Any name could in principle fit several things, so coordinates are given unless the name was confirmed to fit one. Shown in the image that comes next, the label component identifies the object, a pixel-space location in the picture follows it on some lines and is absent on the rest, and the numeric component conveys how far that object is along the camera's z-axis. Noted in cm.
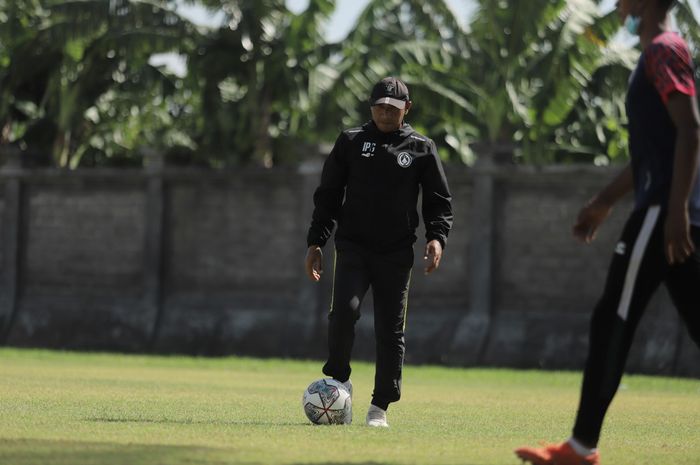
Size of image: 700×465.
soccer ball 1655
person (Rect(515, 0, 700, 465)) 1168
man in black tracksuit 1677
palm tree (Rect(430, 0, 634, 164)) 4375
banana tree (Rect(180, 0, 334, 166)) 4806
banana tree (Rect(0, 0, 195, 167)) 4781
